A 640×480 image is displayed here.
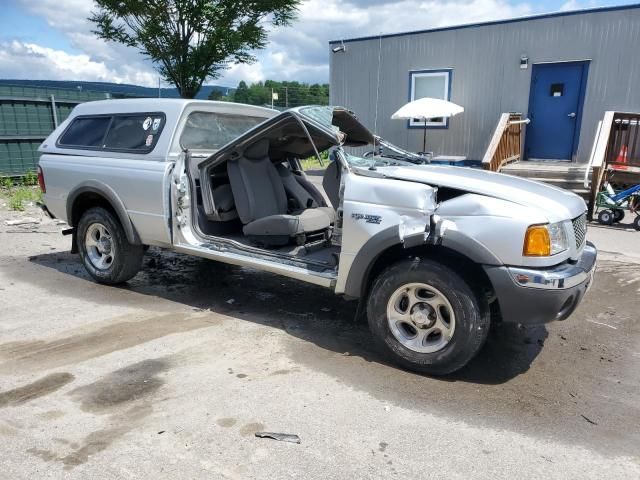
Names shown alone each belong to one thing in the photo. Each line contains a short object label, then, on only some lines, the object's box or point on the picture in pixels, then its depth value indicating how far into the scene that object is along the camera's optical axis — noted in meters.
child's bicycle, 8.96
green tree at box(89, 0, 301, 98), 14.92
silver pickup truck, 3.34
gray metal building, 11.67
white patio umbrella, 12.66
